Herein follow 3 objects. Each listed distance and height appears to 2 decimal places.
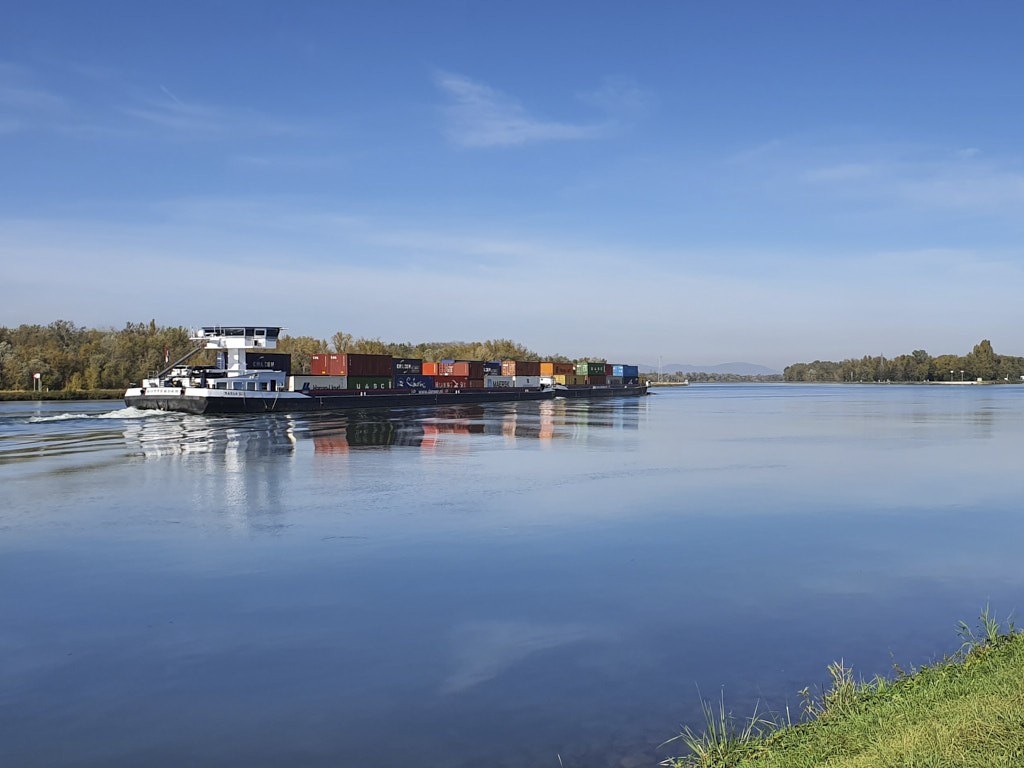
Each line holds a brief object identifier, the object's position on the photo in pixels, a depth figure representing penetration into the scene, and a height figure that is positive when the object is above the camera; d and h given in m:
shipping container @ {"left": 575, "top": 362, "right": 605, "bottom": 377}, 123.79 +0.98
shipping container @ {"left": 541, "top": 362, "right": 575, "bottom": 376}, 114.56 +0.92
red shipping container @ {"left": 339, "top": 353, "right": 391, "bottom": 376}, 73.44 +1.04
